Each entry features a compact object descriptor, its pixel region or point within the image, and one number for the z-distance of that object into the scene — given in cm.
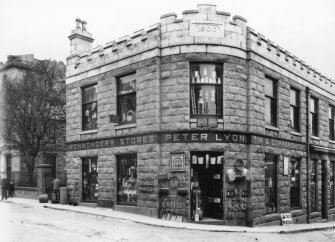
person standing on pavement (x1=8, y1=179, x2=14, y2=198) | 2535
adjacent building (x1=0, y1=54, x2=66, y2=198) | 3202
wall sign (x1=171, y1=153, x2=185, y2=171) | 1536
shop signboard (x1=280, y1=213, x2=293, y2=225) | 1795
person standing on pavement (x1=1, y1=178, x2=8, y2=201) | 2403
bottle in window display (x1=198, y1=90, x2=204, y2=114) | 1567
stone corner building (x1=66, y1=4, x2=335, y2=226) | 1547
